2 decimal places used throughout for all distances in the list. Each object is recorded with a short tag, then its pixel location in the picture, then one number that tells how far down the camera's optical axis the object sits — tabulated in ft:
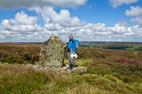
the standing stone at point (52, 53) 33.32
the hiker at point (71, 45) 28.91
